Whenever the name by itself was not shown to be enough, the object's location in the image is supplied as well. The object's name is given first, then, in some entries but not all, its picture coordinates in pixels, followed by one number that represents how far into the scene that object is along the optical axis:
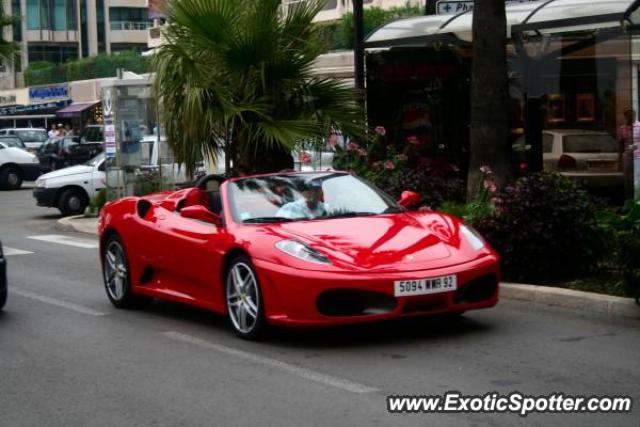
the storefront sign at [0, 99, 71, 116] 68.69
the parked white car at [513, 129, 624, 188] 16.81
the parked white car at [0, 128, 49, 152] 46.47
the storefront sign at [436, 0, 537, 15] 18.98
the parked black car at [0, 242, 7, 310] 10.55
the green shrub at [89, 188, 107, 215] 22.56
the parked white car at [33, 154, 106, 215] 23.89
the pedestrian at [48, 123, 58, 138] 47.39
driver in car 9.38
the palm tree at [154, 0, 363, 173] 13.57
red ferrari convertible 8.34
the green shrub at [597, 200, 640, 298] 9.20
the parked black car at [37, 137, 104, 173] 37.88
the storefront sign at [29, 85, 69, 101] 70.00
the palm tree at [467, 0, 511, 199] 12.30
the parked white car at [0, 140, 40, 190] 34.31
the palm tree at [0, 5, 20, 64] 39.06
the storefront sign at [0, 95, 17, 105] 76.62
